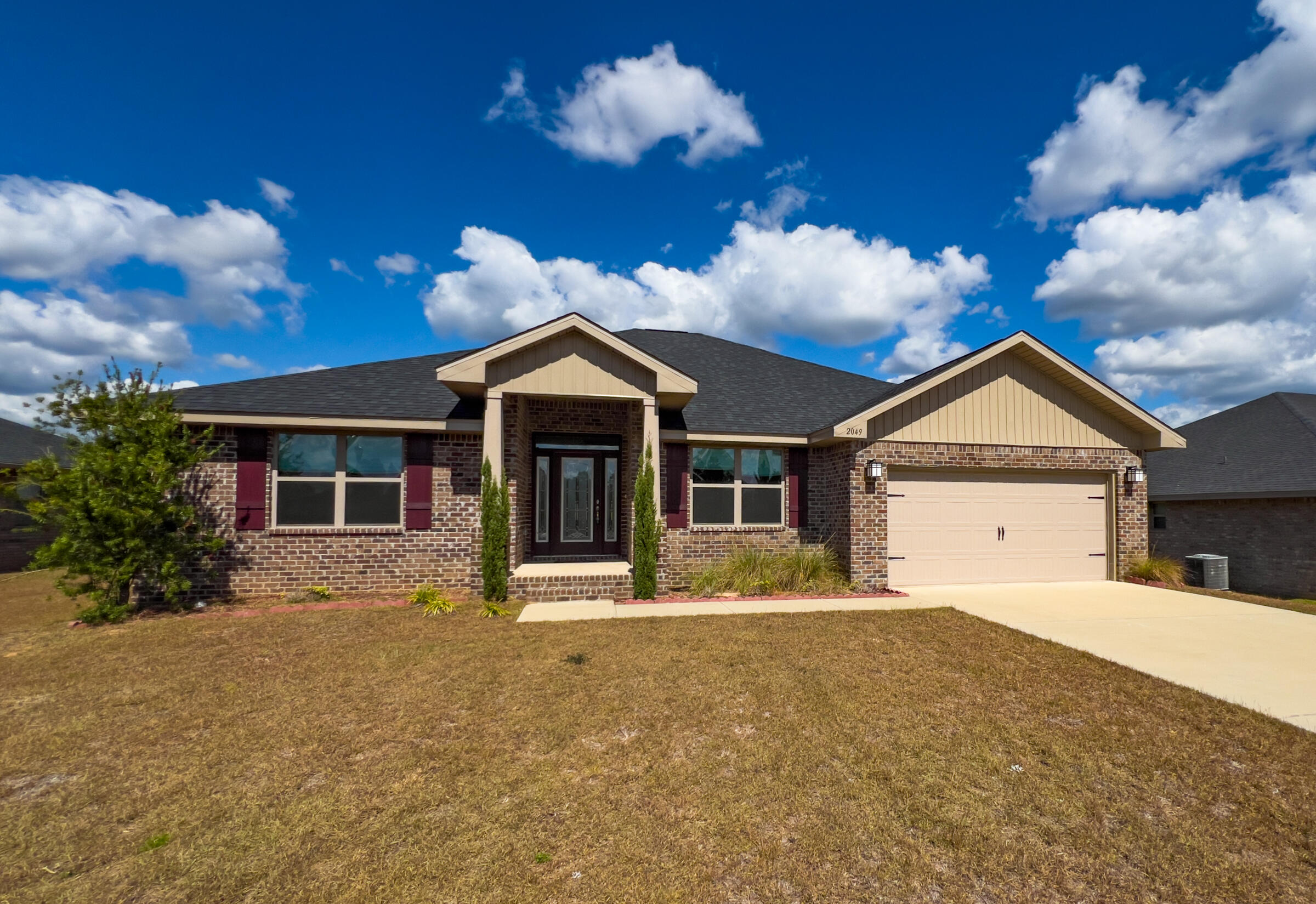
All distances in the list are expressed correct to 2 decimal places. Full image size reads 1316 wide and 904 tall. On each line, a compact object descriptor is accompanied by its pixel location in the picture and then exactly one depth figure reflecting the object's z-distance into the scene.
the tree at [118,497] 7.73
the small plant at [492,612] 8.20
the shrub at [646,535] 9.44
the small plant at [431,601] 8.37
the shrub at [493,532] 8.99
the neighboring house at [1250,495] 12.28
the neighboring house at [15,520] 13.75
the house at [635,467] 9.38
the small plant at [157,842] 2.99
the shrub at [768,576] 9.91
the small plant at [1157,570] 11.09
